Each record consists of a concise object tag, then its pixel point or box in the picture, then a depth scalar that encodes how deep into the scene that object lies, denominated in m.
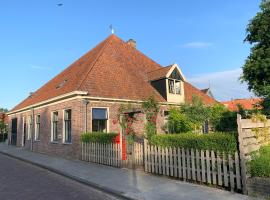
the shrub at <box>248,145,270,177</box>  6.47
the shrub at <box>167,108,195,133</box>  16.98
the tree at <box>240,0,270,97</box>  17.97
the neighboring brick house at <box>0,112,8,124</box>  38.56
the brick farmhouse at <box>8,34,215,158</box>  15.09
